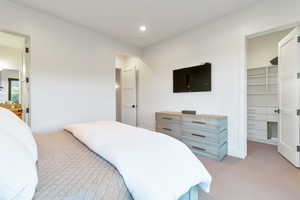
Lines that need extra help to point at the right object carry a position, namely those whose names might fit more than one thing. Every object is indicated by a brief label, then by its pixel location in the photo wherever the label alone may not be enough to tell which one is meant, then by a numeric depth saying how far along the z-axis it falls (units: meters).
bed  0.70
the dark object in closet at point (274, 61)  3.48
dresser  2.59
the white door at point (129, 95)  4.77
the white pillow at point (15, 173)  0.62
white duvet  0.87
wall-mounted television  3.12
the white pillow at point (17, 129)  1.02
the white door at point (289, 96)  2.40
